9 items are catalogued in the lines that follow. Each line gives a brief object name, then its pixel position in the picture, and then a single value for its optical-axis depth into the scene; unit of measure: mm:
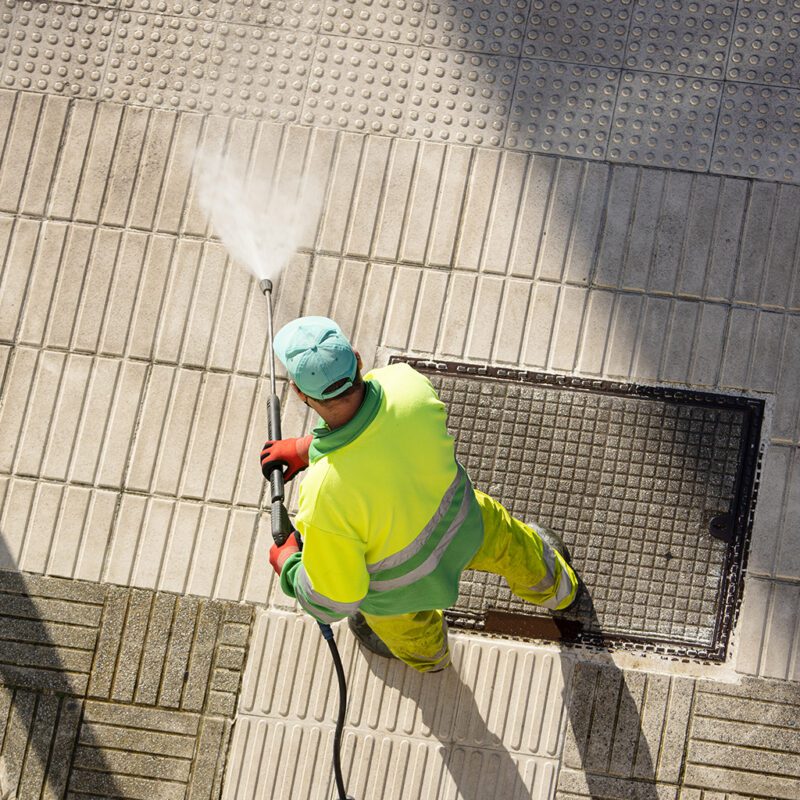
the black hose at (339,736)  8465
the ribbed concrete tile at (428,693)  9047
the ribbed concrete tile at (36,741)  9133
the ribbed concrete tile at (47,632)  9312
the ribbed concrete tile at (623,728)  8906
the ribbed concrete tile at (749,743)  8852
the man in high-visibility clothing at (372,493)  6098
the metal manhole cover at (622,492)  9109
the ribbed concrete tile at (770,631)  8961
